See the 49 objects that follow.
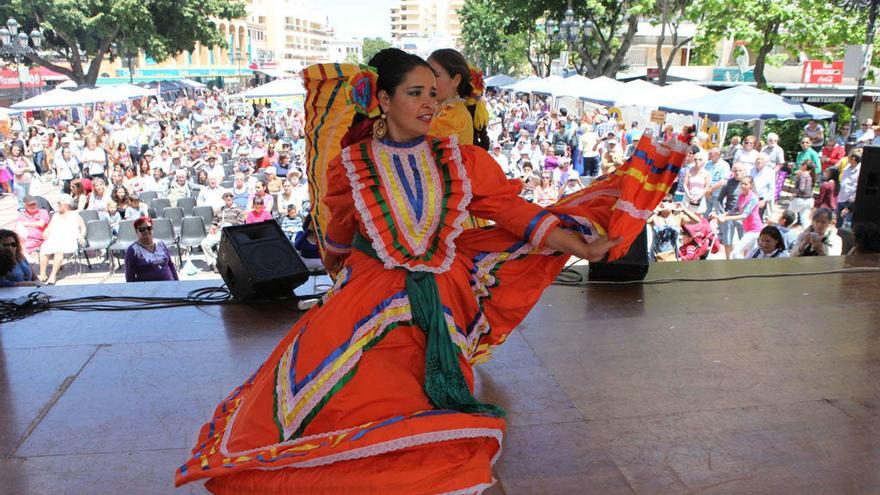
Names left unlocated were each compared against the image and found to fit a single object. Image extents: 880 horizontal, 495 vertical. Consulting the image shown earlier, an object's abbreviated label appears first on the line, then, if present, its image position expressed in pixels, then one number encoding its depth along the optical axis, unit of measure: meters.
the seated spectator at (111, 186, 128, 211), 10.10
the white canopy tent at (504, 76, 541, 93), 22.12
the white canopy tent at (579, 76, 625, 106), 16.06
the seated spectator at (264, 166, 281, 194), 10.45
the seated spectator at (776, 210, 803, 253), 7.49
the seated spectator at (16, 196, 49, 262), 9.23
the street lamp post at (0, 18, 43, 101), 17.19
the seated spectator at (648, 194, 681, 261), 7.58
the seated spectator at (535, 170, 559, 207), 10.60
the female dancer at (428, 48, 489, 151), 3.21
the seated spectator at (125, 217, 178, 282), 6.52
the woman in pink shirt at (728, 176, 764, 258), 8.59
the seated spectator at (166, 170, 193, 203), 11.66
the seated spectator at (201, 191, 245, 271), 9.44
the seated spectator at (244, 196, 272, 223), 9.39
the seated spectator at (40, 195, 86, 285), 9.01
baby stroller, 7.63
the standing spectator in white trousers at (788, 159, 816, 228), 8.95
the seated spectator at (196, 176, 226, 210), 10.92
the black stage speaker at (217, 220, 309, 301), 4.60
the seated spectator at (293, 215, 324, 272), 5.93
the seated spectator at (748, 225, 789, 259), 6.70
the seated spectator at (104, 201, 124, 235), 9.79
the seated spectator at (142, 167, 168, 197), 11.80
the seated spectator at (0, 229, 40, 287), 5.73
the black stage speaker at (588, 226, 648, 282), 5.00
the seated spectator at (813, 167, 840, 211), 10.17
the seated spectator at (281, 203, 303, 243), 9.27
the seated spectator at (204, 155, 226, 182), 11.88
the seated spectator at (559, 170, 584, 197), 11.20
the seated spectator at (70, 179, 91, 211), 10.44
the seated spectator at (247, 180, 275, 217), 9.75
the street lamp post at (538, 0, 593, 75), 18.59
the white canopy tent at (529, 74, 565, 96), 19.10
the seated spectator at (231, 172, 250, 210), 10.73
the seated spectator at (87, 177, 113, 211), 10.20
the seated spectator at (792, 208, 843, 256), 6.49
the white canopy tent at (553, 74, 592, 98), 17.86
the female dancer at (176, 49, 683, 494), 1.92
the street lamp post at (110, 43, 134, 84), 30.55
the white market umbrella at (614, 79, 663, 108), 14.68
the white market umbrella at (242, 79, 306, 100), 18.82
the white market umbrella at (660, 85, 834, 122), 11.44
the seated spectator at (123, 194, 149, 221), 9.90
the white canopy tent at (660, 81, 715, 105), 14.16
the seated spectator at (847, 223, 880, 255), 6.15
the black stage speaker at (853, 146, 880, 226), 6.44
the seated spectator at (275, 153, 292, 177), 13.24
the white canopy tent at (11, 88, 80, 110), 17.95
